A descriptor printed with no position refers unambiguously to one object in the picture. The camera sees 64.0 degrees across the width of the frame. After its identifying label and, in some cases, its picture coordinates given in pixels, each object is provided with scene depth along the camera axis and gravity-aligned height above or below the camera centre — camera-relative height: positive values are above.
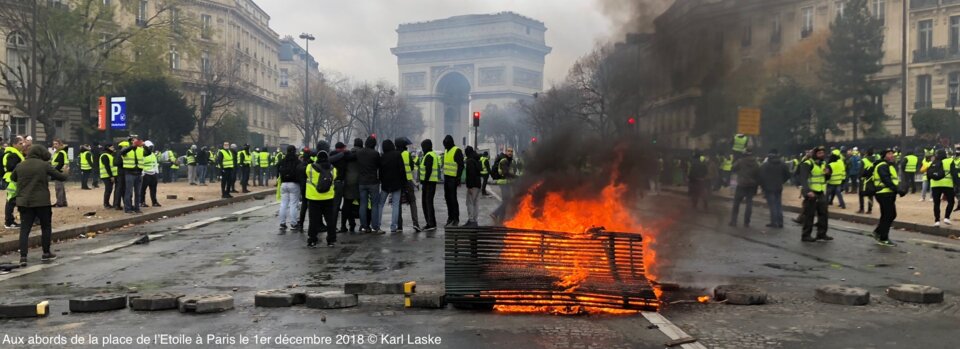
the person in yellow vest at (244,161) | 26.53 -0.03
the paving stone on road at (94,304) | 6.75 -1.27
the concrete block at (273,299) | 6.95 -1.26
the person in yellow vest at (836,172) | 17.13 -0.19
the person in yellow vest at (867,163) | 19.41 +0.03
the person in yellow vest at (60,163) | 17.31 -0.09
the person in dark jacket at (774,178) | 15.13 -0.28
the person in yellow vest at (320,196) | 12.11 -0.56
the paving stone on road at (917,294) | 7.34 -1.24
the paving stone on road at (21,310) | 6.55 -1.29
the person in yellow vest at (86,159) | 26.14 +0.00
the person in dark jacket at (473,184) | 15.21 -0.44
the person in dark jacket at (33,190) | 10.34 -0.43
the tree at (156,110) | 49.62 +3.22
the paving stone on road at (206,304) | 6.66 -1.26
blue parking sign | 27.22 +1.71
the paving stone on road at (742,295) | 7.17 -1.25
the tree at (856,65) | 19.16 +3.22
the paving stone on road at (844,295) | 7.24 -1.25
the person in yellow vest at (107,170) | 18.66 -0.26
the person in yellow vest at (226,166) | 24.36 -0.19
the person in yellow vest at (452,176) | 14.67 -0.28
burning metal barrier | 6.82 -1.01
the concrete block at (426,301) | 6.94 -1.26
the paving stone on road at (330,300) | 6.88 -1.26
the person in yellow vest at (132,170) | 17.27 -0.24
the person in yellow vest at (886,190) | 12.55 -0.42
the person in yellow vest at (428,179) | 14.56 -0.34
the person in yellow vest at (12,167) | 13.98 -0.16
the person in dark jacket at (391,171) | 14.09 -0.18
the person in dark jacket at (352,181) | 13.70 -0.36
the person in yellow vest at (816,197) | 13.45 -0.58
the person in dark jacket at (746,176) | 15.36 -0.25
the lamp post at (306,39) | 59.60 +9.47
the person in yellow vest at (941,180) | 15.38 -0.31
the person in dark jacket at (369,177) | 13.88 -0.29
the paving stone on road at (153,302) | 6.79 -1.26
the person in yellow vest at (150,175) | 18.99 -0.39
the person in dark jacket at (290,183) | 14.54 -0.43
